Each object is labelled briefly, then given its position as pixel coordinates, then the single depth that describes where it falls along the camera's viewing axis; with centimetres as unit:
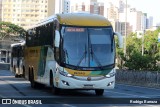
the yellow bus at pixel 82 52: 2030
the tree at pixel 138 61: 4900
